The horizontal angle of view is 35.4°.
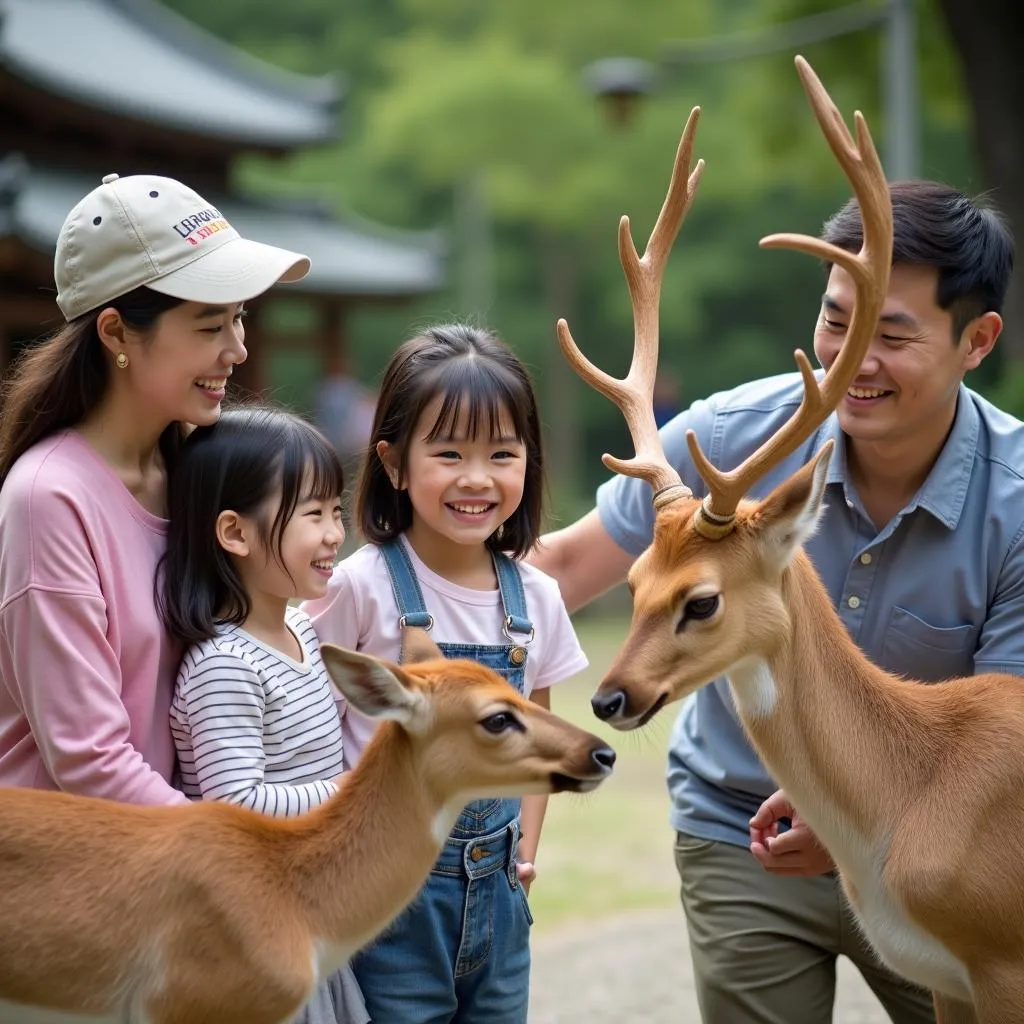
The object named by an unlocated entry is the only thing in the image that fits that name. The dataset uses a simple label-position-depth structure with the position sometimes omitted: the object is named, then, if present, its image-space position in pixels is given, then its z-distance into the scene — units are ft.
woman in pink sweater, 10.15
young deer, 9.34
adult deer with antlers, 10.31
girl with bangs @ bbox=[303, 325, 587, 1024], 11.48
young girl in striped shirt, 10.57
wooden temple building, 57.57
